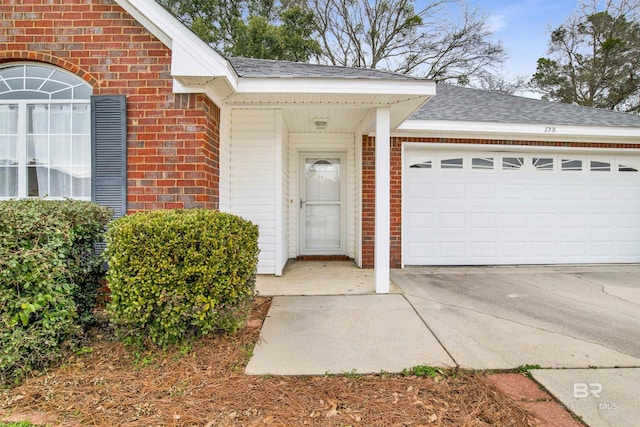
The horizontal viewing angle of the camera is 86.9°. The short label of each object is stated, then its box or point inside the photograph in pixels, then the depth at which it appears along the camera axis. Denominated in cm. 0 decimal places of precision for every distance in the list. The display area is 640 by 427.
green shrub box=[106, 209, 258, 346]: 274
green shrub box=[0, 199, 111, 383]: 246
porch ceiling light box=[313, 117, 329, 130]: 571
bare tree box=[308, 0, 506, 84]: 1504
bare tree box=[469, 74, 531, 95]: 1557
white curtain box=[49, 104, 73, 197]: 418
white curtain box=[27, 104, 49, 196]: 418
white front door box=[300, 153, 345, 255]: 708
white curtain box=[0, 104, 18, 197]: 416
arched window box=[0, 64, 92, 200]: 413
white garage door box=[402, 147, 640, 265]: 658
